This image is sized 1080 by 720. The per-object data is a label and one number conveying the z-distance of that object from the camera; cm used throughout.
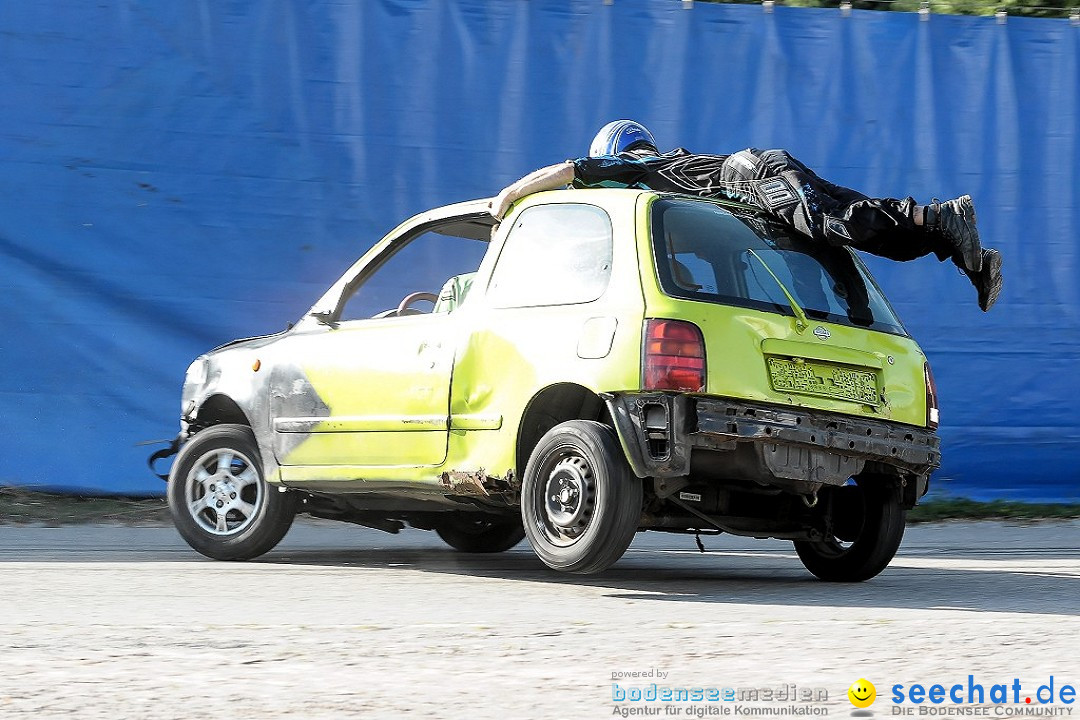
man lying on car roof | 1355
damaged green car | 1211
